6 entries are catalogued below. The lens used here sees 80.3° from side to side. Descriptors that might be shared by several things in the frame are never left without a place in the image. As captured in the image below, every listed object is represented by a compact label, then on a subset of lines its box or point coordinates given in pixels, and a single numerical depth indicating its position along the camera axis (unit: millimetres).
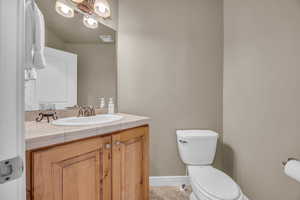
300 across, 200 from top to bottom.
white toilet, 1273
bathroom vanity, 848
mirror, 1407
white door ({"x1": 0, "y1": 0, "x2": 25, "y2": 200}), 429
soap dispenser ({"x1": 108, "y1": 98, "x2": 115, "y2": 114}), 1878
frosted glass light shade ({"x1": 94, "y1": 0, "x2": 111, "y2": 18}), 1822
